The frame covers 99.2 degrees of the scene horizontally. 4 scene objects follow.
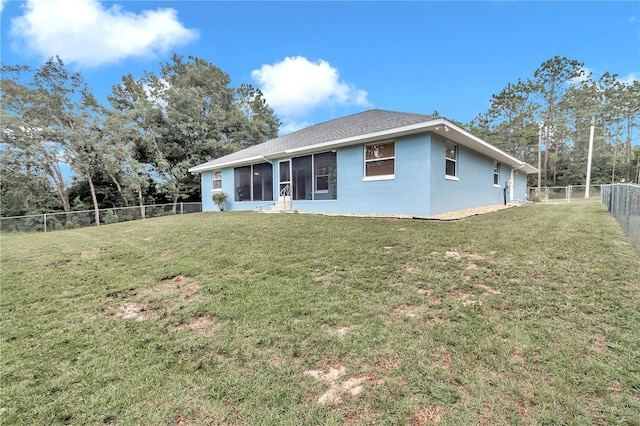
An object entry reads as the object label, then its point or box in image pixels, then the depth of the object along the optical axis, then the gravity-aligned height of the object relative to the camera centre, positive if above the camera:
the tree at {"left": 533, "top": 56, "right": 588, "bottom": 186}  28.98 +12.15
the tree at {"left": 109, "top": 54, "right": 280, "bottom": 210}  20.47 +6.37
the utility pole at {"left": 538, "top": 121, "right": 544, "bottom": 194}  27.00 +6.54
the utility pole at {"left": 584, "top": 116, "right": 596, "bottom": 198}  21.14 +2.93
